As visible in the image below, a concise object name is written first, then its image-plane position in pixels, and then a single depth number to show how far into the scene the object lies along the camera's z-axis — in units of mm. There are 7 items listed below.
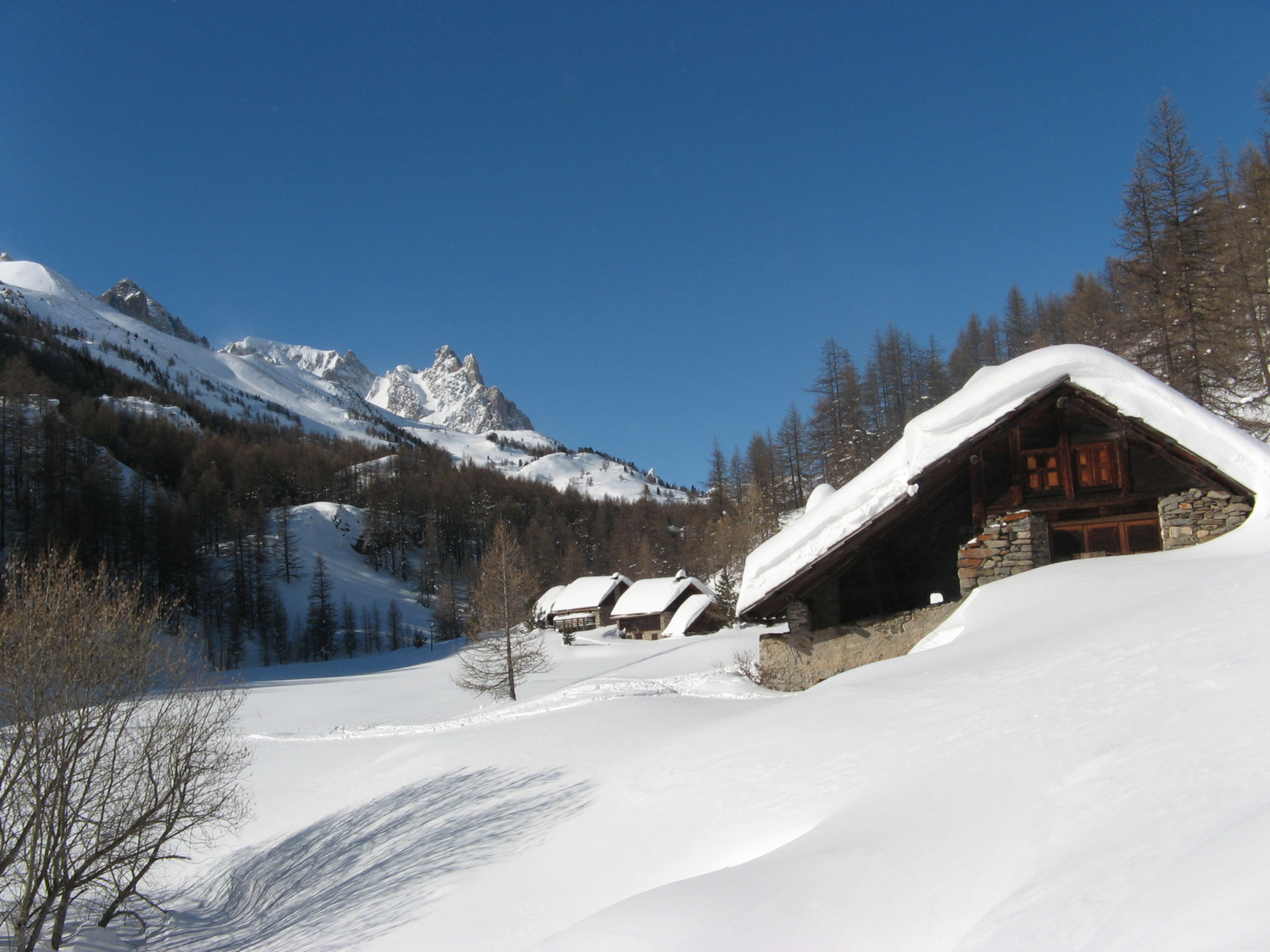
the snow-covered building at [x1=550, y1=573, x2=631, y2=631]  69438
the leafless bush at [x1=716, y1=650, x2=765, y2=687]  18550
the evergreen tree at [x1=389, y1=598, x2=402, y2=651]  77875
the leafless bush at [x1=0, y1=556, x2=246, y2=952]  11492
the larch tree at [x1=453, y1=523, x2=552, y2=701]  35469
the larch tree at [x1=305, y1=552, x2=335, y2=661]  74250
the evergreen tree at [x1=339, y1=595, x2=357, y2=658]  75250
